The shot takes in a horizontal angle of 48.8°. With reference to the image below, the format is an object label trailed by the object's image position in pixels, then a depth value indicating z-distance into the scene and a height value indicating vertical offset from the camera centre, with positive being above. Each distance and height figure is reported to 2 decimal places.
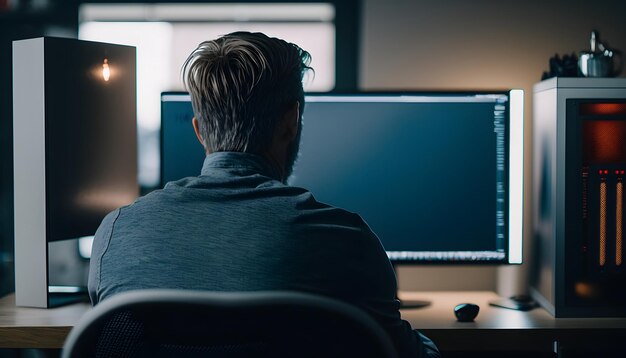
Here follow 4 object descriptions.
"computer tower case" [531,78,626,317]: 1.55 -0.08
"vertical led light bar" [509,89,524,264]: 1.68 -0.01
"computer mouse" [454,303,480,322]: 1.50 -0.32
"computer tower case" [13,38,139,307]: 1.56 +0.05
